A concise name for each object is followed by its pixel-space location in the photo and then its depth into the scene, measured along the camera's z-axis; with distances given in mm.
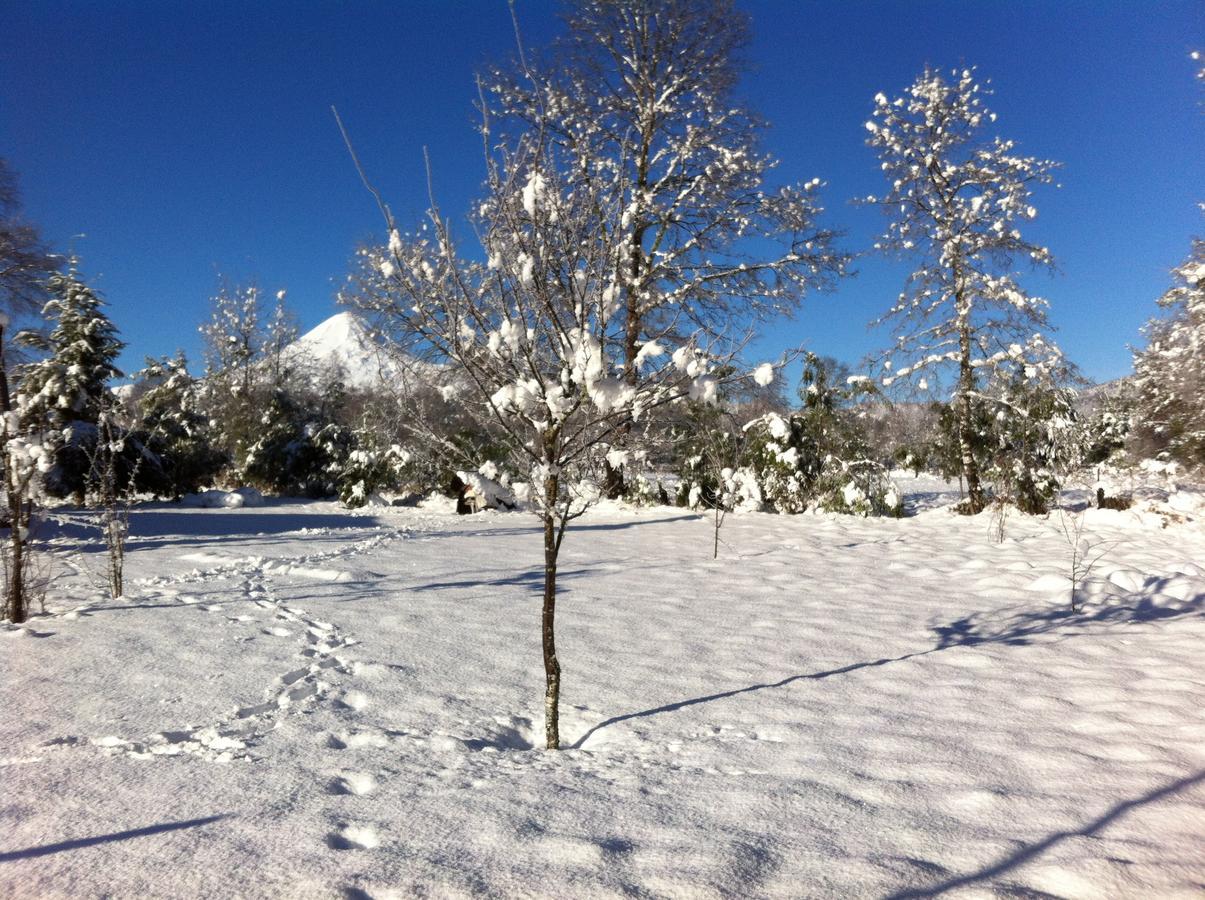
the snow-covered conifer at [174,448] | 15328
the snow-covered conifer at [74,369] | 13320
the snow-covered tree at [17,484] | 4211
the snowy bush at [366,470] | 14906
